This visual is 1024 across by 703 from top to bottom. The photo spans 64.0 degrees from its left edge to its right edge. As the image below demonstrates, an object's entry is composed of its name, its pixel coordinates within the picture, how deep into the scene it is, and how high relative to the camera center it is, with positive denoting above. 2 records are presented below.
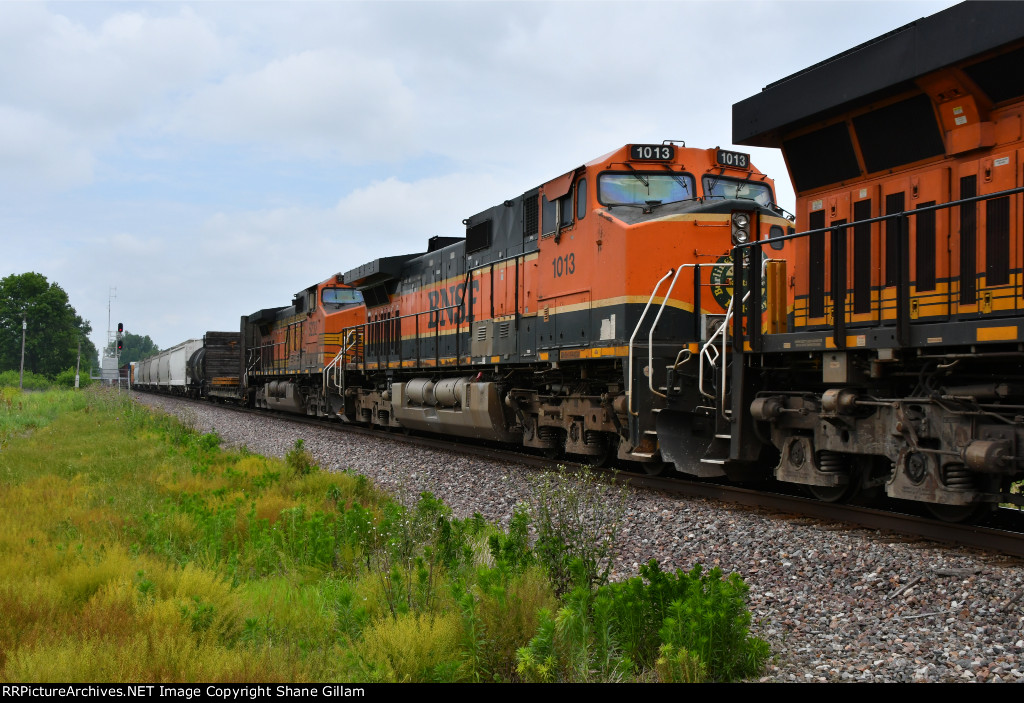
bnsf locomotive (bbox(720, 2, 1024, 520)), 5.44 +0.74
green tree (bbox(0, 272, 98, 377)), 90.12 +4.98
